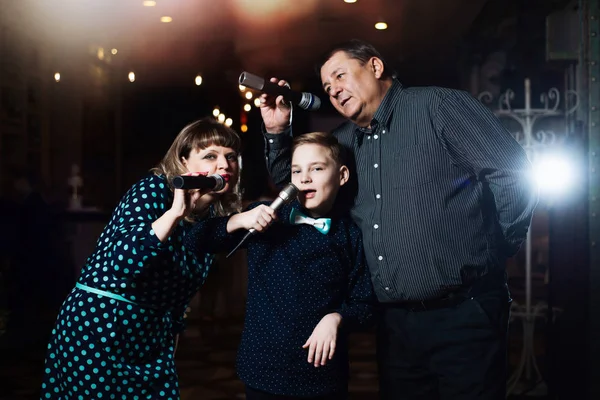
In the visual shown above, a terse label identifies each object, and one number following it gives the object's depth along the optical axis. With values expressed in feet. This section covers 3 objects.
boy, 5.67
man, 5.87
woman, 5.73
